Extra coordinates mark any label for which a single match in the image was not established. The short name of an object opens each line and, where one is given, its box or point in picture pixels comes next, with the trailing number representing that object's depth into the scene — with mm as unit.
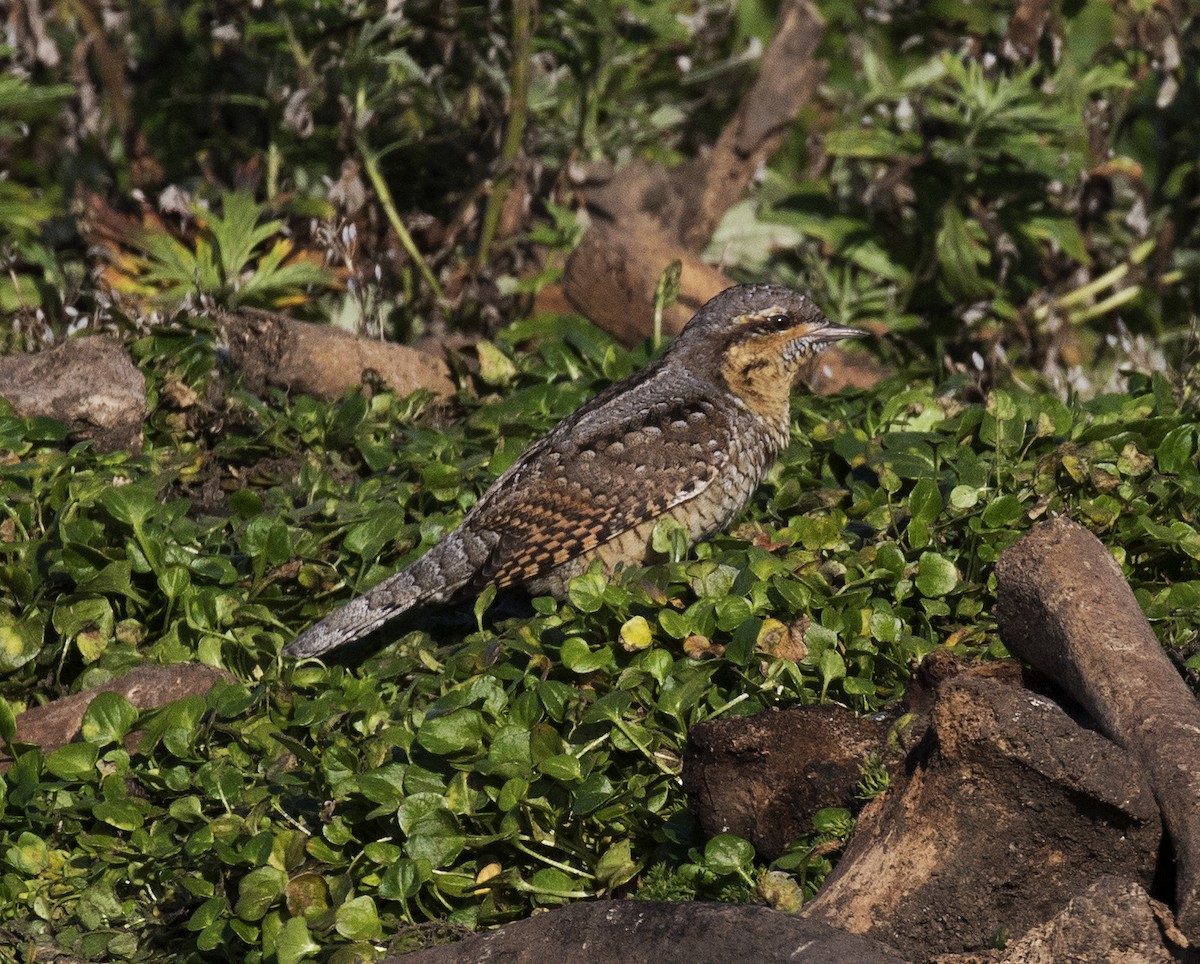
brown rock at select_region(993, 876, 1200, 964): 5496
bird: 9766
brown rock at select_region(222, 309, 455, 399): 12805
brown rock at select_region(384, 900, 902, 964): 5543
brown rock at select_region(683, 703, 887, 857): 6918
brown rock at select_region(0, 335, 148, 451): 11703
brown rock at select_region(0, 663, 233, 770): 9094
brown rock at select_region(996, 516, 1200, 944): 5937
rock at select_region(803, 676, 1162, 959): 5844
